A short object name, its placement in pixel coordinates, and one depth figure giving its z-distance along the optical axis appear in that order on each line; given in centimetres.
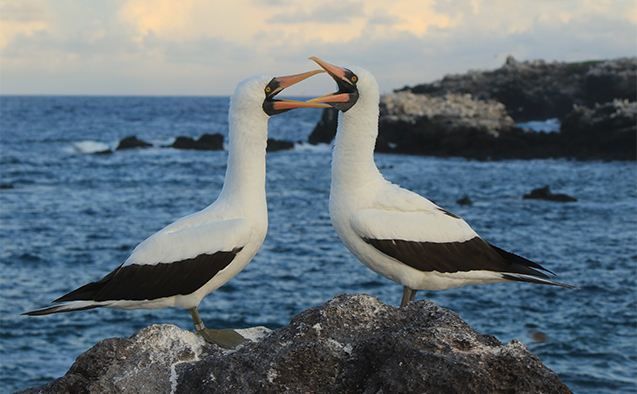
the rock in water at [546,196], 2884
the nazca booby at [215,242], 507
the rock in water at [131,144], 5712
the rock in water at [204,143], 5494
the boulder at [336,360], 332
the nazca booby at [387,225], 531
